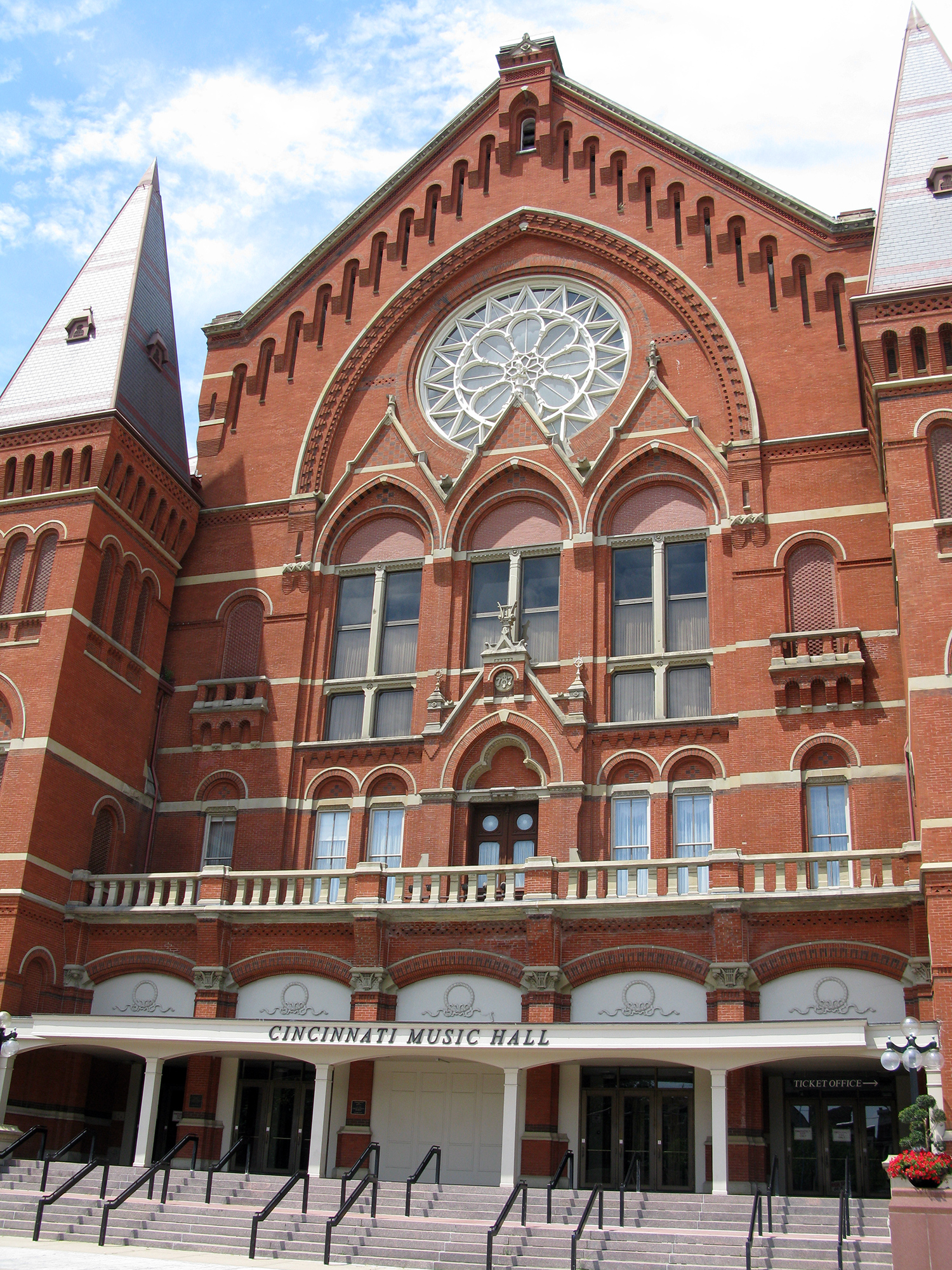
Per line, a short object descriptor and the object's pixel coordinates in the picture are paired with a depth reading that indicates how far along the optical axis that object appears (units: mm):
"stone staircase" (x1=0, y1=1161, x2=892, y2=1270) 18531
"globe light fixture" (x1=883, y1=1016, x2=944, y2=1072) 18891
